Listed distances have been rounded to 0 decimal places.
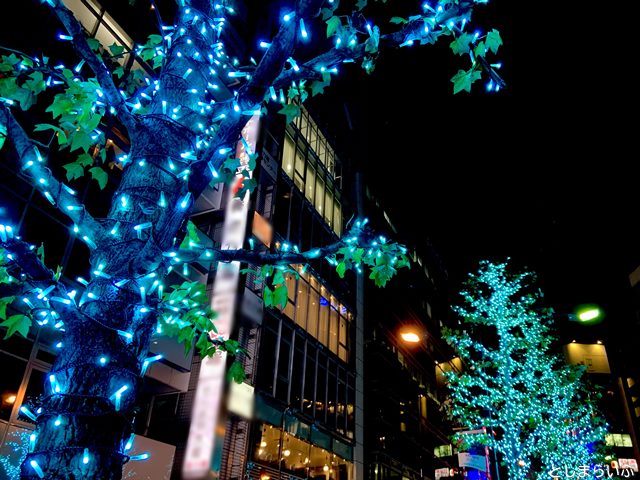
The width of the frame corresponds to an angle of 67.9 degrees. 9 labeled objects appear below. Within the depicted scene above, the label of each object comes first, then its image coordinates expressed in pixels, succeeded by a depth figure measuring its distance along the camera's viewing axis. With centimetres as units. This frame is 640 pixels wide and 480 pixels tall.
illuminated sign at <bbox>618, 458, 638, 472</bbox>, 4071
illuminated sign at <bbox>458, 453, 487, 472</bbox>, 1869
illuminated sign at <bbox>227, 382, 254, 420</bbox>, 1528
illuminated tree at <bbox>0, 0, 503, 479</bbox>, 305
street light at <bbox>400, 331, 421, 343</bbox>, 2943
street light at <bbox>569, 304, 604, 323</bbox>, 1327
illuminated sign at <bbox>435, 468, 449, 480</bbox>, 3308
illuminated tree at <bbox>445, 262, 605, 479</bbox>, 1897
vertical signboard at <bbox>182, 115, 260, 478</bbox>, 1352
